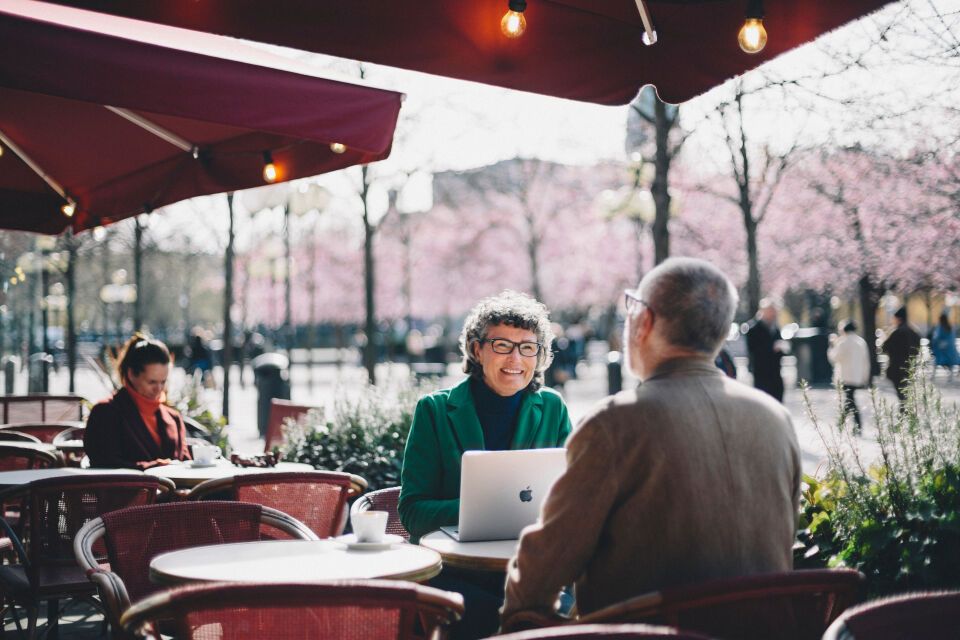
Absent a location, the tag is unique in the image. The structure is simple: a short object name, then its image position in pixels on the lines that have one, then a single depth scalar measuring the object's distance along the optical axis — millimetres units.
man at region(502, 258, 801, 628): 2277
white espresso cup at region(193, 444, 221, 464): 5449
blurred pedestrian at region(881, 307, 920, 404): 14742
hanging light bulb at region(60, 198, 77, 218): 6957
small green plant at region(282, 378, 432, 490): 6848
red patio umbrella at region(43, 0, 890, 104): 3510
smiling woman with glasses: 3766
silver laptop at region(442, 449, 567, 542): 3223
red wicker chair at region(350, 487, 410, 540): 3951
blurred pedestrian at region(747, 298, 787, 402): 13523
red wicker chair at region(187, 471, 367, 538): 4199
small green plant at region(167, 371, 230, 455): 9129
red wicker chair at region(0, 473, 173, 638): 4234
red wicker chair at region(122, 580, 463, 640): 1952
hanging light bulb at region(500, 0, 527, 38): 3564
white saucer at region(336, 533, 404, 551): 3201
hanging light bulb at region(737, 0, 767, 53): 3424
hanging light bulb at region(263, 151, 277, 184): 5684
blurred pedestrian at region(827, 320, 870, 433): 14000
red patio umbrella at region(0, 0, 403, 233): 3611
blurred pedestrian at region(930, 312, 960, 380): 27094
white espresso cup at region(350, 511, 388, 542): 3242
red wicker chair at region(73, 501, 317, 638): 3350
